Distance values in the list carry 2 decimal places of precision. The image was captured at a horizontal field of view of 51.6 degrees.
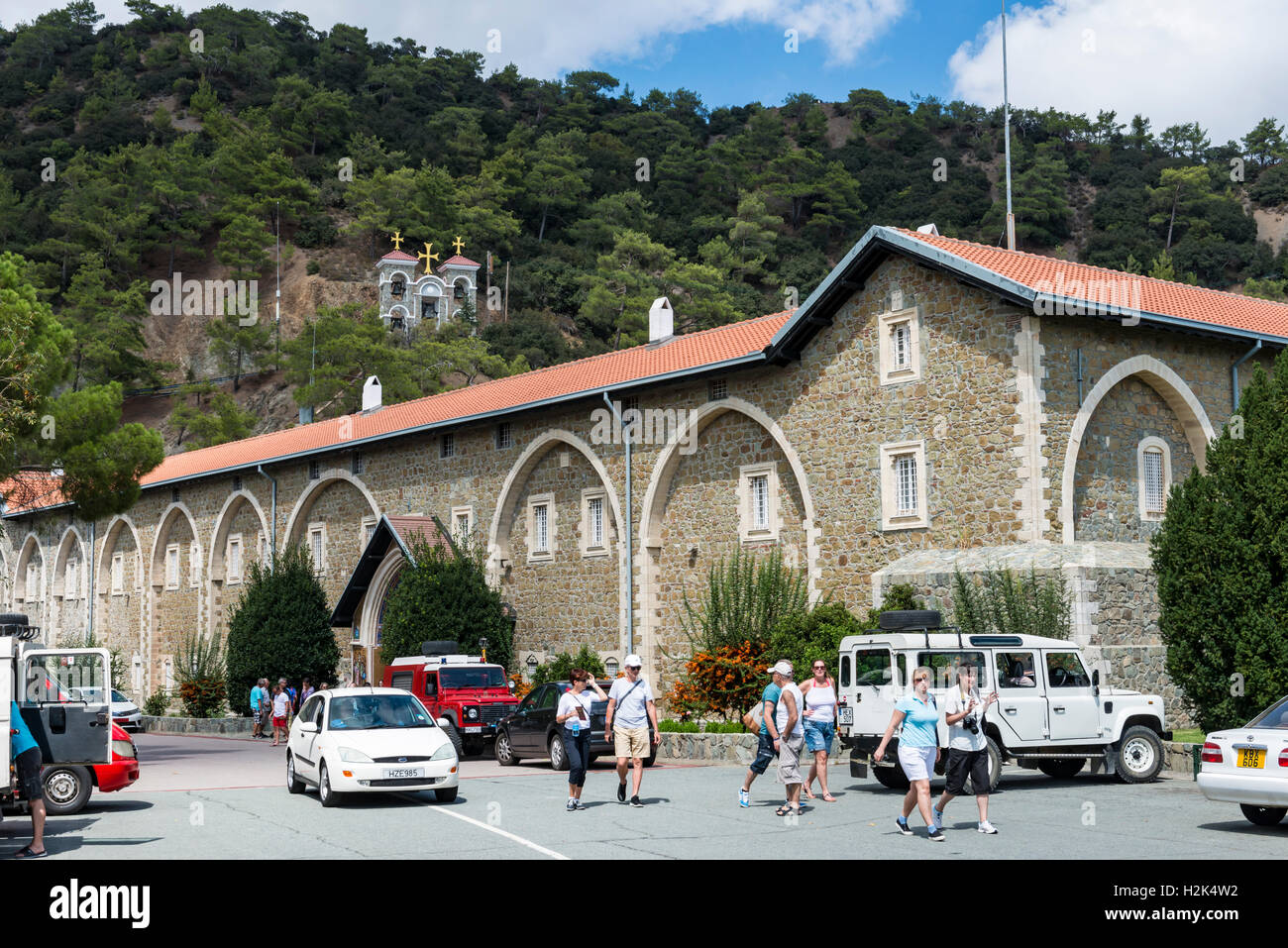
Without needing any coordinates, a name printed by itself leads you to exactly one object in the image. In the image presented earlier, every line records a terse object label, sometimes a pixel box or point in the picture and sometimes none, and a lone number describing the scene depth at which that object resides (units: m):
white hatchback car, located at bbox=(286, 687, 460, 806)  15.07
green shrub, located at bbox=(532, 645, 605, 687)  30.23
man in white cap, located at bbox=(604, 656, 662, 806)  14.79
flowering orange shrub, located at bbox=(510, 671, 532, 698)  29.53
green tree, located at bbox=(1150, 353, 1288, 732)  17.86
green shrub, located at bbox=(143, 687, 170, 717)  44.09
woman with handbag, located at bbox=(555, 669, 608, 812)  14.49
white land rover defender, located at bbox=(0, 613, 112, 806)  14.27
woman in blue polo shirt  11.75
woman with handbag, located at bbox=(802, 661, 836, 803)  15.35
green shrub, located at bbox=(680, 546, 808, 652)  25.73
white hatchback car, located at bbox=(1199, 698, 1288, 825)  11.43
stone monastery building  22.44
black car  20.64
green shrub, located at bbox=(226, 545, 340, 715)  37.00
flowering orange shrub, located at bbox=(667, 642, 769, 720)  24.14
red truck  24.23
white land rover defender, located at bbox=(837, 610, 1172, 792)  15.98
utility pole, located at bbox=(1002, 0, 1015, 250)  26.62
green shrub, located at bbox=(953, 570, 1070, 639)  20.42
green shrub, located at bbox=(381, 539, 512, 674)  31.47
